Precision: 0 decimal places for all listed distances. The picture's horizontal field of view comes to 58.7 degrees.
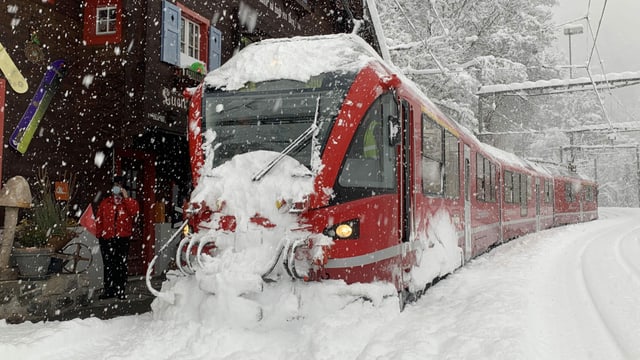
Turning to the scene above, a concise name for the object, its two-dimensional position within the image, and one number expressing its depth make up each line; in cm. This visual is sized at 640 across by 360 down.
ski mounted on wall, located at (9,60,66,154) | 912
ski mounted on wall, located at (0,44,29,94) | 884
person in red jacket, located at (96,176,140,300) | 827
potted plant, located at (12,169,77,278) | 734
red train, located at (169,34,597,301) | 555
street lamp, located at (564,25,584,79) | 3328
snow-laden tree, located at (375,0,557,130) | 2342
